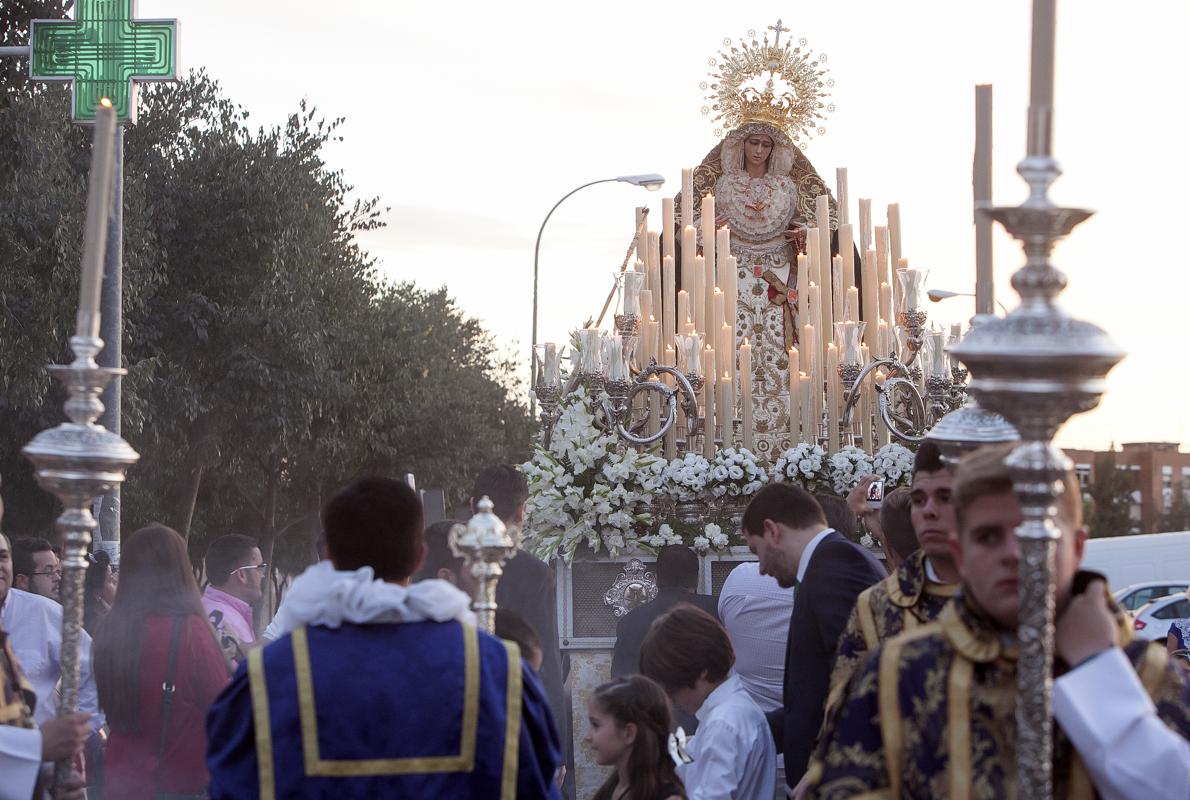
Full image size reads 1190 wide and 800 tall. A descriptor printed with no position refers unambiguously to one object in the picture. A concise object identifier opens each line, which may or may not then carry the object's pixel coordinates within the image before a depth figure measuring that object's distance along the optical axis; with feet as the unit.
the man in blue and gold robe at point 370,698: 11.75
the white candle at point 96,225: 11.77
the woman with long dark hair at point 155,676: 20.07
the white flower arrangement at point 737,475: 32.96
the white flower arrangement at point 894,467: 32.96
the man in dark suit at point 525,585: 24.64
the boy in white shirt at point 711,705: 17.99
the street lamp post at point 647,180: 79.56
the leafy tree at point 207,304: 57.72
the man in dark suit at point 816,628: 17.62
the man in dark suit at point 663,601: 26.84
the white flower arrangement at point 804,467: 33.32
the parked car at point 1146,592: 83.30
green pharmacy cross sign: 37.29
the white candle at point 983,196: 11.87
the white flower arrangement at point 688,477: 32.65
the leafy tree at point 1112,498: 195.72
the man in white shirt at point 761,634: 24.57
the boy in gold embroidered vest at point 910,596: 13.78
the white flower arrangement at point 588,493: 32.14
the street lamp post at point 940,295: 90.22
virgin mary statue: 45.85
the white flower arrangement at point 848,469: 33.09
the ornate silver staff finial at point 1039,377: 8.25
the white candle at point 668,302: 40.45
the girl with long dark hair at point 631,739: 17.24
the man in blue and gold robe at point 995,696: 8.77
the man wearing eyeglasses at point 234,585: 25.94
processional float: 32.99
